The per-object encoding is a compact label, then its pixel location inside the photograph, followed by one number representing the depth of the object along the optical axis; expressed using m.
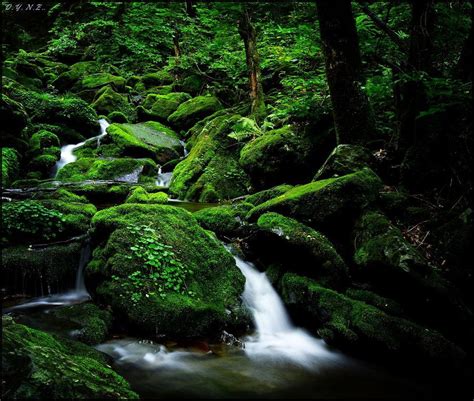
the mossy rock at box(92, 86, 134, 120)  18.19
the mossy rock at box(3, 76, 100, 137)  14.73
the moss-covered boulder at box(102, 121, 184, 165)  13.78
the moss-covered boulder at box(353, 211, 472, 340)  4.52
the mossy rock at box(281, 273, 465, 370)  4.30
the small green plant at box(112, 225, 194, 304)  4.74
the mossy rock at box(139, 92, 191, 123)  17.70
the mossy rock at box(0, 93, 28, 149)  9.83
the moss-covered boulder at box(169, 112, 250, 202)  10.76
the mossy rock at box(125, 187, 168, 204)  8.48
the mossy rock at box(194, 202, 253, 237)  6.93
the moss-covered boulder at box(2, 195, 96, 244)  5.60
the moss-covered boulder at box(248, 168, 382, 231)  5.80
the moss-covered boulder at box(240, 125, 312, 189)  8.60
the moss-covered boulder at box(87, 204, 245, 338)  4.57
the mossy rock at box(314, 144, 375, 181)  6.37
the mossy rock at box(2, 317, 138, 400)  2.31
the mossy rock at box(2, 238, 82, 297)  5.26
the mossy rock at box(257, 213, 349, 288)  5.38
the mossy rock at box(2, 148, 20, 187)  9.21
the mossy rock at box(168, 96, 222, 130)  16.48
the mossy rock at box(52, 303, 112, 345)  4.26
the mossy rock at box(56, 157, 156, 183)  11.58
